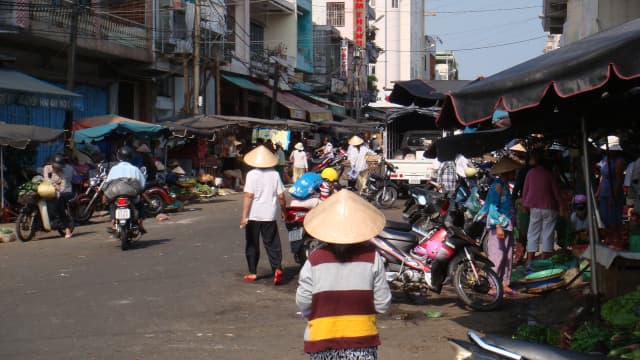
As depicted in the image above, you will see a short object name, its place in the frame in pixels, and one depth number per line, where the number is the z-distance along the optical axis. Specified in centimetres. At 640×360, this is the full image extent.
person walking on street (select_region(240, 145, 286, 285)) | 1030
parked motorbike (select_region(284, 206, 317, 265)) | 1123
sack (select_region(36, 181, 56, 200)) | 1477
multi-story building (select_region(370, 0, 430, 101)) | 9119
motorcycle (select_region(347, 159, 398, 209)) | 2077
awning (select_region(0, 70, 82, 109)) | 1862
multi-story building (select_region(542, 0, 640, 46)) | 1661
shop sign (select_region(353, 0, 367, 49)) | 6066
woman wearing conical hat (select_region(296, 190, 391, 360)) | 454
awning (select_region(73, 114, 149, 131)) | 2130
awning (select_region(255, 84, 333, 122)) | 4069
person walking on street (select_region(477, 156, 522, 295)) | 966
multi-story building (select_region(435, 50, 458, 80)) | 13738
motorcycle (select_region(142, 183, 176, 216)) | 1922
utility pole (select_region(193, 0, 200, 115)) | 2734
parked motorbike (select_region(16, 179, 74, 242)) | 1466
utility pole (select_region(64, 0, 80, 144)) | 2100
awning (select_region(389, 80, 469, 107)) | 1750
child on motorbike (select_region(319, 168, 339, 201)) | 1259
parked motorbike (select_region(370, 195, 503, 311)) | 889
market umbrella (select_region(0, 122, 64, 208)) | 1590
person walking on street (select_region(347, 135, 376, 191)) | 2275
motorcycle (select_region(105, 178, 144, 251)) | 1313
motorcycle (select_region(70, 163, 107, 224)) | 1744
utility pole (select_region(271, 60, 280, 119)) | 3759
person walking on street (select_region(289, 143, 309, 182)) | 2841
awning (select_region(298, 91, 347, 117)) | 4780
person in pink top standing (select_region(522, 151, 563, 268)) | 1026
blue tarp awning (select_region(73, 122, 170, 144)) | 2016
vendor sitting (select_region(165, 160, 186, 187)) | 2217
